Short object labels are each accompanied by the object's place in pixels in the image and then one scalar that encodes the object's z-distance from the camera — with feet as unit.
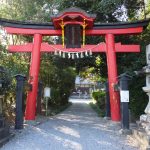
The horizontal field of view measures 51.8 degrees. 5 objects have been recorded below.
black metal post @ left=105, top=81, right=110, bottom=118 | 26.62
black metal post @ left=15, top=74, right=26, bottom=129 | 19.32
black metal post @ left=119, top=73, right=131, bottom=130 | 18.43
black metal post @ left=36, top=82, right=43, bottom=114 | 31.00
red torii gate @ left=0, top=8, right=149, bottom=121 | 24.01
